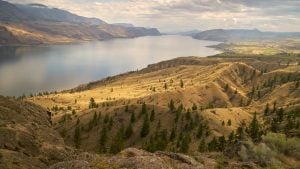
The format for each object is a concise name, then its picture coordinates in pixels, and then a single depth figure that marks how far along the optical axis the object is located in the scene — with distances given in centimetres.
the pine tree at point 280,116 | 14840
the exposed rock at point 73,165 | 4130
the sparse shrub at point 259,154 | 5383
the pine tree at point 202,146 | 10917
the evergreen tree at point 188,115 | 15175
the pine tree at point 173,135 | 13236
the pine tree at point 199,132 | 13514
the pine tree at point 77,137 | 12948
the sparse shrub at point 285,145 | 6100
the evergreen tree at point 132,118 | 15470
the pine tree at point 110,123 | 15100
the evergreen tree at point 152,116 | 15290
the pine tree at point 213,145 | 10342
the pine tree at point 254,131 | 11000
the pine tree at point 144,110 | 16152
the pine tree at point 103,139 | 12880
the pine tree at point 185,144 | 11162
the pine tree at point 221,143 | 9828
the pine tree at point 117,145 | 10671
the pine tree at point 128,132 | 14112
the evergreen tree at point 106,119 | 15785
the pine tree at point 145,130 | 14000
